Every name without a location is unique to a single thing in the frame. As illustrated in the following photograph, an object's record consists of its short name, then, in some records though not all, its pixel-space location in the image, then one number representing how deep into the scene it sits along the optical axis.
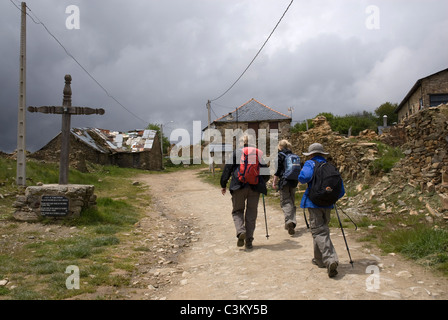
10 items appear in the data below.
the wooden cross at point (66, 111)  9.12
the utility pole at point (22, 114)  11.23
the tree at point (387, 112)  65.62
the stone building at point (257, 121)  38.94
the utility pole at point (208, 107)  29.65
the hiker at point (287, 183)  6.92
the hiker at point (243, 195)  5.84
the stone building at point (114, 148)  32.06
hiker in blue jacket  4.42
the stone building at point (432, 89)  28.69
